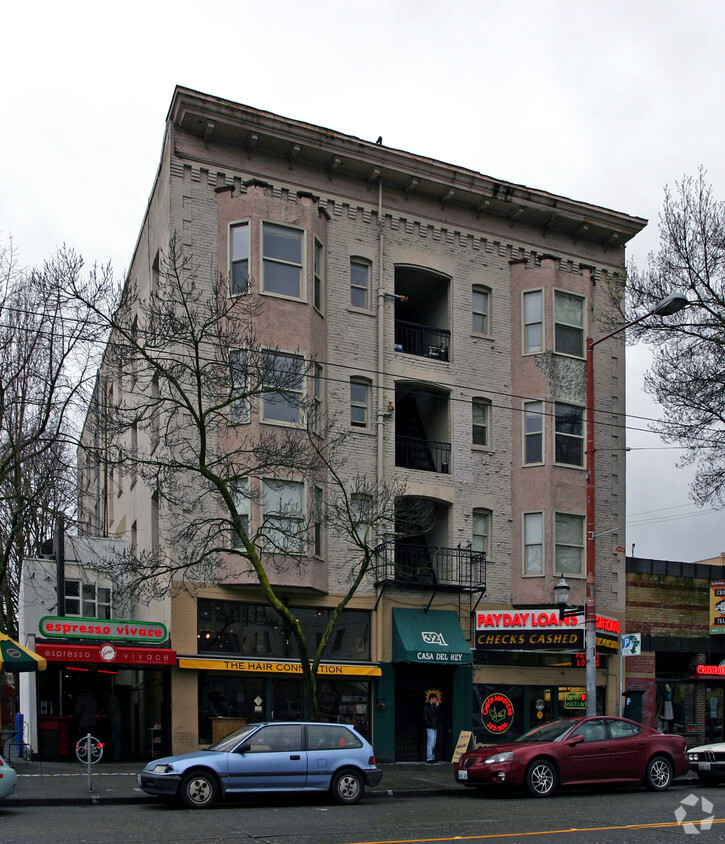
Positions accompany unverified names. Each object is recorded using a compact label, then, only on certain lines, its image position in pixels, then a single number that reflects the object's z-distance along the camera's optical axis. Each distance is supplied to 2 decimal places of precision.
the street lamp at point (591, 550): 20.39
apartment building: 24.45
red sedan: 17.53
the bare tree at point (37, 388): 22.45
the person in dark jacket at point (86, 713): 23.58
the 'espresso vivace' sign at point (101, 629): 21.59
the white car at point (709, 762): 19.81
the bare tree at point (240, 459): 20.59
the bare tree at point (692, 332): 26.92
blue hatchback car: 15.83
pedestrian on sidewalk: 24.84
